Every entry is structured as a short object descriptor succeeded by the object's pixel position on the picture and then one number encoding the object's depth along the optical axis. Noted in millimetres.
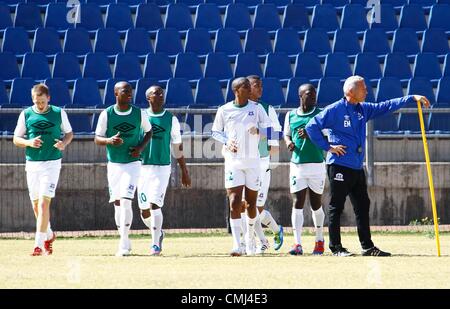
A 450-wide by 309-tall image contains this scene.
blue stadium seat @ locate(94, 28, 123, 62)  23000
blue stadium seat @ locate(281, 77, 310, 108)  22281
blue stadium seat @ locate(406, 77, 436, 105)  23031
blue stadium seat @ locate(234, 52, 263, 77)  22859
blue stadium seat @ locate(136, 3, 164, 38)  23953
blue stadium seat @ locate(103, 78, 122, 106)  21594
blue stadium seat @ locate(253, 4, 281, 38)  24391
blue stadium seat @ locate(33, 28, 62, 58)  22875
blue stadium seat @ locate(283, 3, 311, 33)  24609
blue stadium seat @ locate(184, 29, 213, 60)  23328
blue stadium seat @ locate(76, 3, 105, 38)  23656
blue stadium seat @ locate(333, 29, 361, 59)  24078
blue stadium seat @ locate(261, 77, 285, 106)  22188
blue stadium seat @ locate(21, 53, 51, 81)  22047
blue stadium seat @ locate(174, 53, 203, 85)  22594
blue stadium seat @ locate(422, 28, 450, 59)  24562
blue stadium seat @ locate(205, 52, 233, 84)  22688
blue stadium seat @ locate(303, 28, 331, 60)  23969
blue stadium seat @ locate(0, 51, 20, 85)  22047
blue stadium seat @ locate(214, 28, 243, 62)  23406
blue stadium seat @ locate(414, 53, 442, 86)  23797
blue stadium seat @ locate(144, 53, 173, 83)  22531
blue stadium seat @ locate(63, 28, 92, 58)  22922
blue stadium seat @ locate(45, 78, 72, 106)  21391
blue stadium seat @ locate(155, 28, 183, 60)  23297
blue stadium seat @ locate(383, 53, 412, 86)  23673
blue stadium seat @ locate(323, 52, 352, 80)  23281
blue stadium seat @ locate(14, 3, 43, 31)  23516
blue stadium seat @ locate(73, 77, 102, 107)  21500
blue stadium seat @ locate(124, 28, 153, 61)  23125
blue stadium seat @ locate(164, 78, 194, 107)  21891
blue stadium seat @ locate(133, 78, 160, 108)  21656
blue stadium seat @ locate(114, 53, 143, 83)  22391
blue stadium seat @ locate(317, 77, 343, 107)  22391
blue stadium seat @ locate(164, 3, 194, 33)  24062
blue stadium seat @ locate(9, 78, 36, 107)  21234
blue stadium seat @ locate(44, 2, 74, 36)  23625
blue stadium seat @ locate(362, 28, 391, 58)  24250
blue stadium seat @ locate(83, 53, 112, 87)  22266
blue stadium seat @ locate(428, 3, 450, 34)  25438
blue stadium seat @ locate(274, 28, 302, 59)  23812
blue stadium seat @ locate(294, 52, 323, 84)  23109
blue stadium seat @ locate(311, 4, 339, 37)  24781
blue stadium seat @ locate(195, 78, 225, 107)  21984
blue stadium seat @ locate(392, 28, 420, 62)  24453
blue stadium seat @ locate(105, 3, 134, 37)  23797
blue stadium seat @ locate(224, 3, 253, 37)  24203
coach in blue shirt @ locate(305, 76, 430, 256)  13539
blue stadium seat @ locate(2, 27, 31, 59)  22734
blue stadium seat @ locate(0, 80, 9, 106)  21328
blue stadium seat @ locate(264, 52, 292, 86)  23031
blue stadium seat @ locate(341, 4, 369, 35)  24844
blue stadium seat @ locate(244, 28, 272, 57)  23609
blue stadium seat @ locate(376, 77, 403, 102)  22797
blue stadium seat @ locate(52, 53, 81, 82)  22188
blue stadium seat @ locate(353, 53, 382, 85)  23375
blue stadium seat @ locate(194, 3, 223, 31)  24125
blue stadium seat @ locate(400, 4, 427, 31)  25281
